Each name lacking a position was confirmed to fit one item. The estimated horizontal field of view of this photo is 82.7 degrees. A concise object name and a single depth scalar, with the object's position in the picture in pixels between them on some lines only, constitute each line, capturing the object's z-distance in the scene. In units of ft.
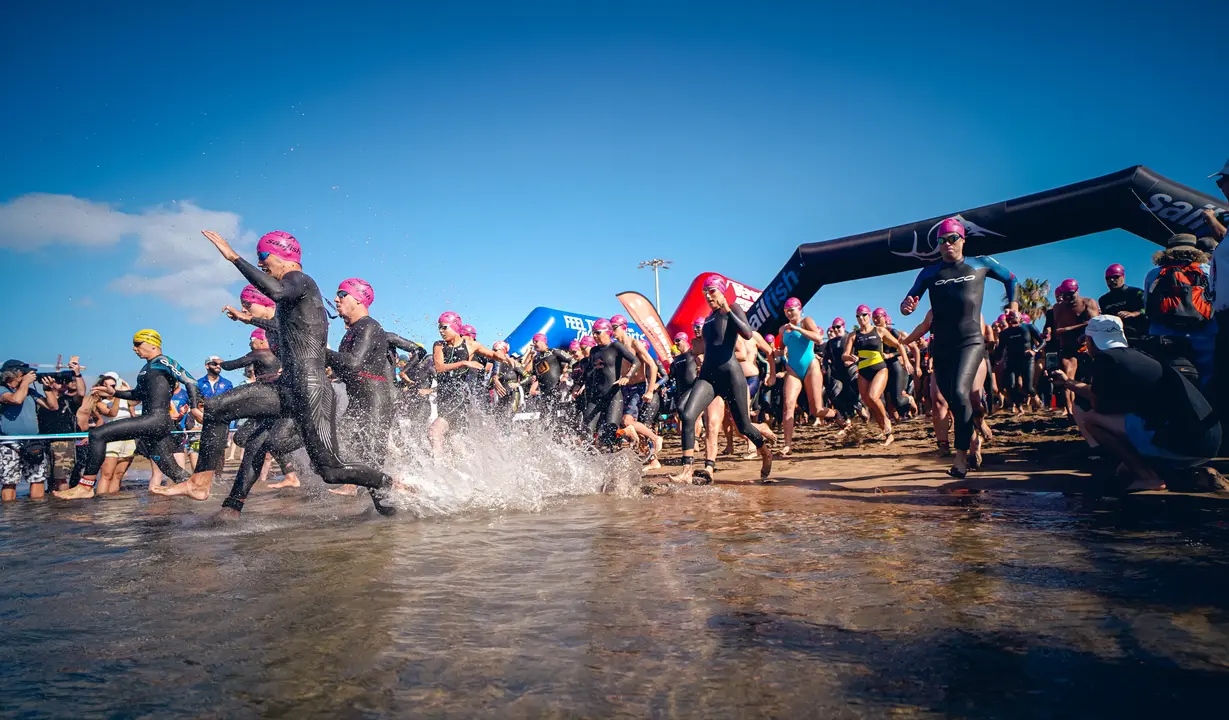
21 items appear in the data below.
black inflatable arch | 27.30
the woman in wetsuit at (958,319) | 18.86
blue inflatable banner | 69.82
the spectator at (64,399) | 30.14
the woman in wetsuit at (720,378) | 21.48
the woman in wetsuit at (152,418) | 23.93
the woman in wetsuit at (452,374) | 26.35
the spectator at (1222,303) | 12.68
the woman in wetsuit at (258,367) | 20.66
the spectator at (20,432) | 27.04
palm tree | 137.28
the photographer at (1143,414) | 14.06
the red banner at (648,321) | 49.62
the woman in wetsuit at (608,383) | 27.73
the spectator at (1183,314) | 15.33
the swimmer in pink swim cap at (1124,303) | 22.44
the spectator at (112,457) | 27.68
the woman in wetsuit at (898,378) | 36.06
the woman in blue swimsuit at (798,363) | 31.73
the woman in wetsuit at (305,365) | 15.20
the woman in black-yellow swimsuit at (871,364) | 31.35
